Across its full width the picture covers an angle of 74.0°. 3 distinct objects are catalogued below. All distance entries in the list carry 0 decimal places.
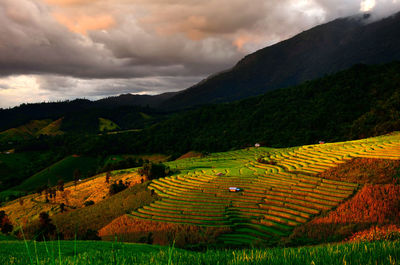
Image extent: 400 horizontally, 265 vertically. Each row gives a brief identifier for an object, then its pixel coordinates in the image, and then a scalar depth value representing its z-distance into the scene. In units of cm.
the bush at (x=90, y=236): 4391
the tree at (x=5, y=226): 6082
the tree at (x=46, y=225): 5338
